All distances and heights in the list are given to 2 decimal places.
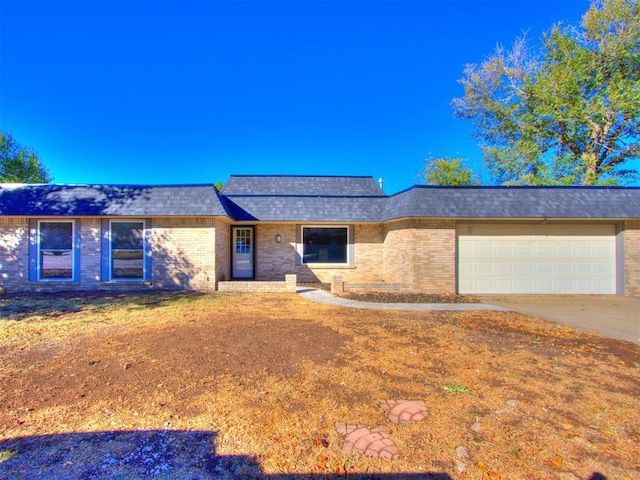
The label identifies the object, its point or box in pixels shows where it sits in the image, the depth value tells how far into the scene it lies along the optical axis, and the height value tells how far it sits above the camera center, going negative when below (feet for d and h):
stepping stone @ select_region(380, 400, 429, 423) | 10.67 -6.04
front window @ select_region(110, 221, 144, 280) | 38.27 -0.75
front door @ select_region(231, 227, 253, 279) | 46.55 -1.37
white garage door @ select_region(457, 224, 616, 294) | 37.42 -2.10
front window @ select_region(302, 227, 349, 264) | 45.98 -0.32
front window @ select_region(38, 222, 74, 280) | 38.19 -0.86
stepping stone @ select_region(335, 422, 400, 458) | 8.94 -6.03
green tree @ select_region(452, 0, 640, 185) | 60.70 +31.18
